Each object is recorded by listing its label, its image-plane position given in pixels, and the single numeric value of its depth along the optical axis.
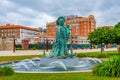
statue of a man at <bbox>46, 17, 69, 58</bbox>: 8.37
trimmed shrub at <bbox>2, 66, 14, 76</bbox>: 5.07
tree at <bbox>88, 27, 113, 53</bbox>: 13.13
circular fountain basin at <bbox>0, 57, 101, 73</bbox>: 6.70
